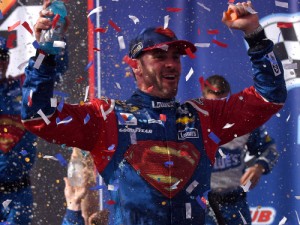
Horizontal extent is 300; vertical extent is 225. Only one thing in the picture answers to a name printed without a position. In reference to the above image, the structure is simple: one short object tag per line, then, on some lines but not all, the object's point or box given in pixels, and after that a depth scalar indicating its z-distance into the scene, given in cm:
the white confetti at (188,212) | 675
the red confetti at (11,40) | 1119
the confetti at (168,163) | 683
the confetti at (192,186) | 682
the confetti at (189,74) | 1119
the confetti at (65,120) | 660
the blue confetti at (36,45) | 648
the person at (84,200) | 855
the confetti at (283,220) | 1154
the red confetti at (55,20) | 653
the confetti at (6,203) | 1037
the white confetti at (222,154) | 1101
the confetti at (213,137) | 714
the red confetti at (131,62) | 743
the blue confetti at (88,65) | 1051
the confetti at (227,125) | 728
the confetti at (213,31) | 1119
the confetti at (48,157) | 1133
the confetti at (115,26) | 1040
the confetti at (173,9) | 1099
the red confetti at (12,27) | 1060
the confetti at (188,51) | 730
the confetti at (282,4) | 1135
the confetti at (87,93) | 1124
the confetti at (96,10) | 1055
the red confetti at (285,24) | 1140
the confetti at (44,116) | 647
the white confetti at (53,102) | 650
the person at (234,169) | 1077
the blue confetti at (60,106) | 664
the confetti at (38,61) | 641
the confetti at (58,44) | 644
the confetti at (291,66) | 784
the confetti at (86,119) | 682
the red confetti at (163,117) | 702
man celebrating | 668
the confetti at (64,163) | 1122
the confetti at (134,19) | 1090
